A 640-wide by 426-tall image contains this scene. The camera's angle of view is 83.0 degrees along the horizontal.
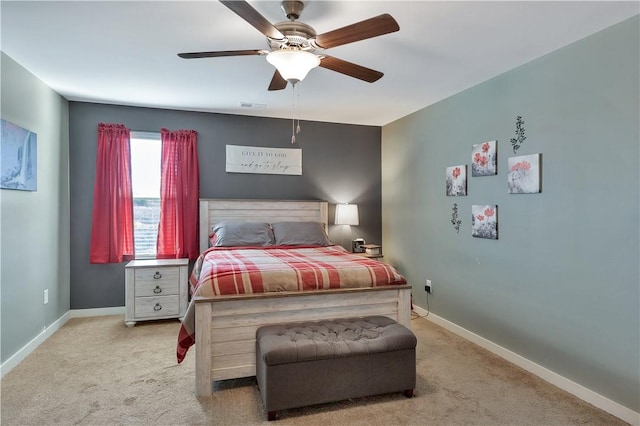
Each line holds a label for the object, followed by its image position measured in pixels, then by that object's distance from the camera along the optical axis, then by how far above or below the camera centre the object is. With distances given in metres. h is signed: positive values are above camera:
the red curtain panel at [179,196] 4.28 +0.17
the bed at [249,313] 2.37 -0.72
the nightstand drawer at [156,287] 3.77 -0.81
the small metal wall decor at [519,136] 2.90 +0.61
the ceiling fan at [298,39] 1.76 +0.92
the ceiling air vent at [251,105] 4.08 +1.21
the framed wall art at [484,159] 3.17 +0.47
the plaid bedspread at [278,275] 2.43 -0.47
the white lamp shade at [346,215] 4.69 -0.05
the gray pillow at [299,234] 4.21 -0.27
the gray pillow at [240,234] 4.02 -0.27
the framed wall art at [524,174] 2.77 +0.29
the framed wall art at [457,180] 3.54 +0.31
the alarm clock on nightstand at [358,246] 4.86 -0.47
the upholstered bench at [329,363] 2.12 -0.93
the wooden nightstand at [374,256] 4.47 -0.56
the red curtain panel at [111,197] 4.07 +0.15
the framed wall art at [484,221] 3.18 -0.09
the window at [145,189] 4.27 +0.26
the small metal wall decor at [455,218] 3.64 -0.07
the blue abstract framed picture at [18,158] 2.68 +0.42
